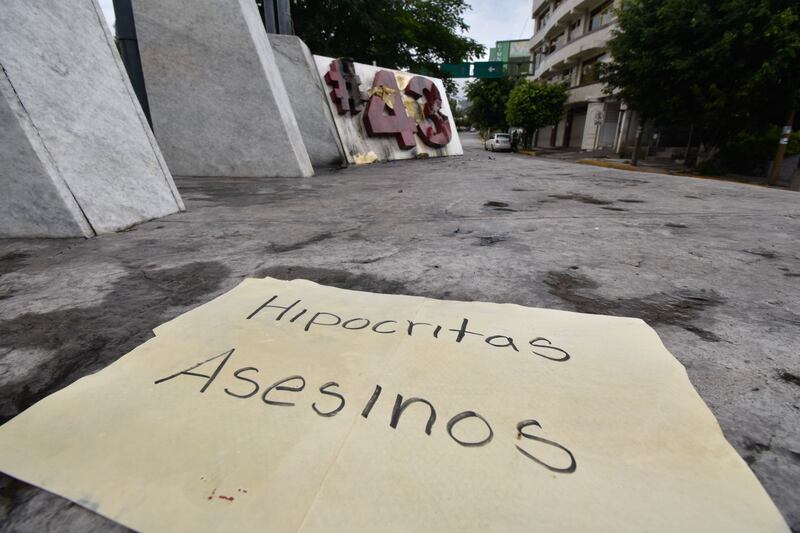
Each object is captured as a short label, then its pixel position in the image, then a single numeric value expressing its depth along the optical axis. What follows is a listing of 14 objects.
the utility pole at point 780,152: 8.83
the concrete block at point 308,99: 6.49
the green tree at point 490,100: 28.20
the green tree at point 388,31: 13.98
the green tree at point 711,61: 8.10
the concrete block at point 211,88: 4.35
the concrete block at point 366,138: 7.24
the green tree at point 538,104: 20.69
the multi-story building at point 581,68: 19.66
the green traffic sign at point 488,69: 26.33
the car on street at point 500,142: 21.98
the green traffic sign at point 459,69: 23.83
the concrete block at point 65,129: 1.81
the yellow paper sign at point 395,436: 0.55
